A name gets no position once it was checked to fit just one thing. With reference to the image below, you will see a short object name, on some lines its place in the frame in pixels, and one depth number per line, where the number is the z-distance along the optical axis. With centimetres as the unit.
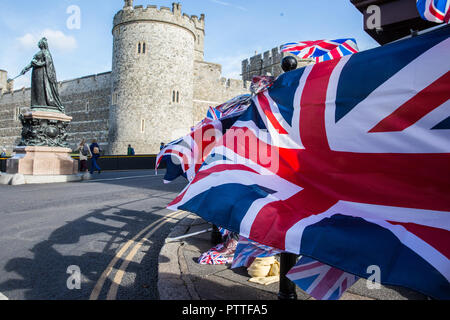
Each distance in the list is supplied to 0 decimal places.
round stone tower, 2953
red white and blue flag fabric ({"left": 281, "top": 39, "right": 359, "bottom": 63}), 473
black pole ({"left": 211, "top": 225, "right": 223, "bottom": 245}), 421
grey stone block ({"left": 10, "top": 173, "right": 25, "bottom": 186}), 1052
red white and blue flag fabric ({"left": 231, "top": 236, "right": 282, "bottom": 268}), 231
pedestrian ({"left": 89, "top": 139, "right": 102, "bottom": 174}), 1530
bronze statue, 1218
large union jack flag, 155
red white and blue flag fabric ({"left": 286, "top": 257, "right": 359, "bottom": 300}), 179
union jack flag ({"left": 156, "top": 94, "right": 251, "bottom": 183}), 352
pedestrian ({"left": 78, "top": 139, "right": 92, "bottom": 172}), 1528
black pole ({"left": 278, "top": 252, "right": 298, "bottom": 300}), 221
